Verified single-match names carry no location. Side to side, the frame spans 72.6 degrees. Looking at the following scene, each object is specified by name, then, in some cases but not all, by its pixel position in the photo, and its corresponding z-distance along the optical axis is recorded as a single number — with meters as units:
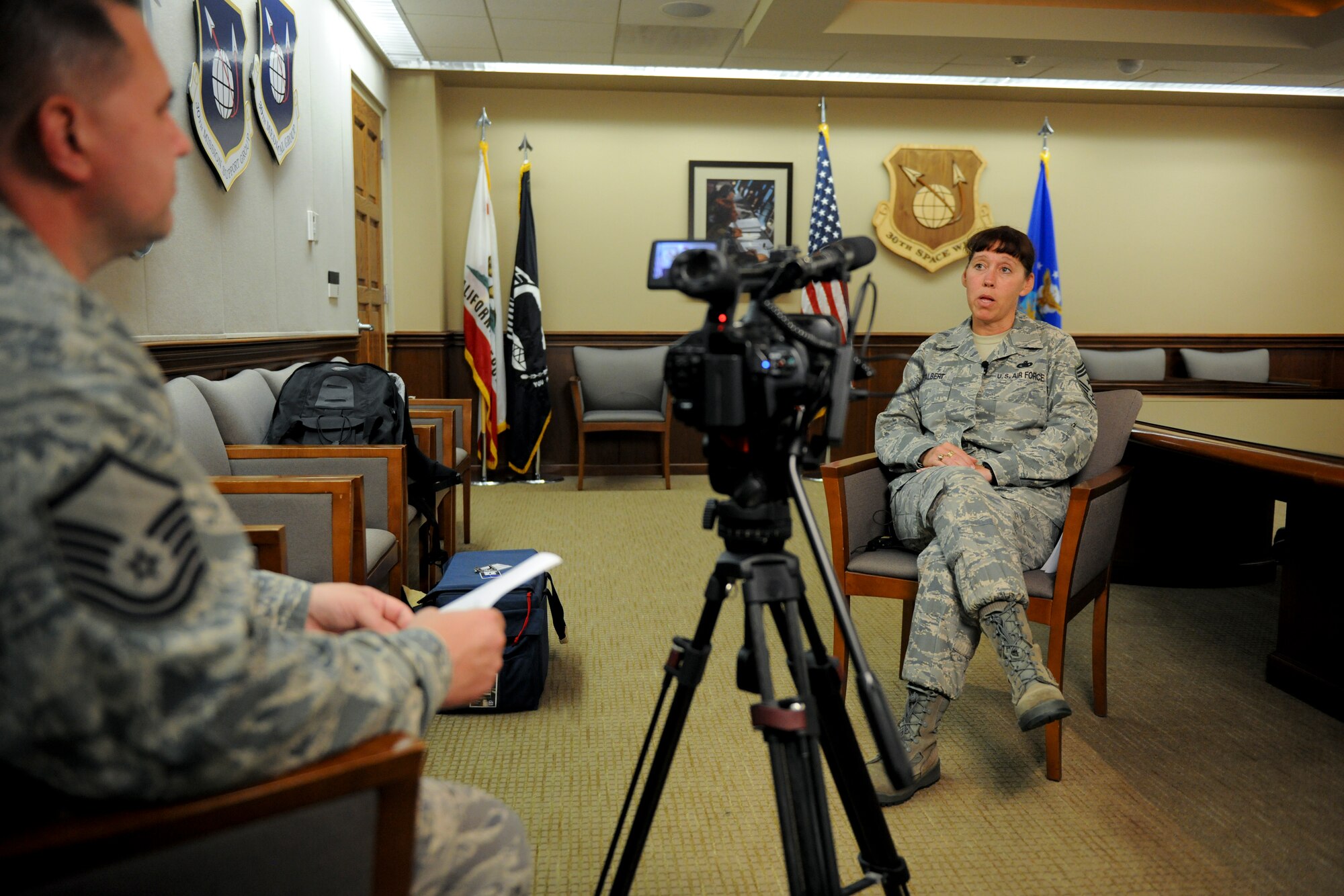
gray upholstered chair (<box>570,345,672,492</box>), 5.89
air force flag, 5.71
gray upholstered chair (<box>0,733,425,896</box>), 0.64
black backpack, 2.83
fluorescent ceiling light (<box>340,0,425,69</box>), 4.52
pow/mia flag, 5.70
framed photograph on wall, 6.04
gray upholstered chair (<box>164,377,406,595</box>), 2.12
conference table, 2.34
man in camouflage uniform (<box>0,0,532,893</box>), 0.60
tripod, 1.02
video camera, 1.03
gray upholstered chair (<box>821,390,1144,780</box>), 2.03
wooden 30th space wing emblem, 6.12
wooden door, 4.90
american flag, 5.66
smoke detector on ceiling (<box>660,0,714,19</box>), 4.49
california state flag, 5.63
